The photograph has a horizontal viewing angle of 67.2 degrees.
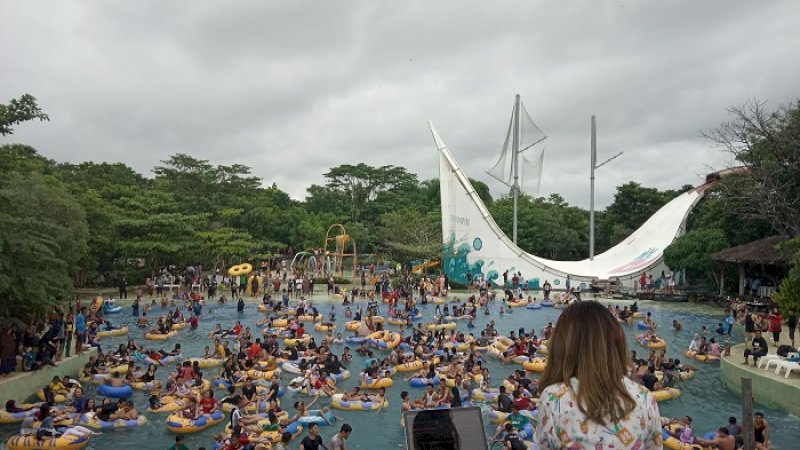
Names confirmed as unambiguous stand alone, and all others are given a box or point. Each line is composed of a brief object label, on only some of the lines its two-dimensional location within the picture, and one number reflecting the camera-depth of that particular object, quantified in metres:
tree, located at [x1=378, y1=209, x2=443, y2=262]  43.34
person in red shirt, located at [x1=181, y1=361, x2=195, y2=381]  16.41
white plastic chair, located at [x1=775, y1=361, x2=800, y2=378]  15.67
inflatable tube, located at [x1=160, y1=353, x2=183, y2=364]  20.03
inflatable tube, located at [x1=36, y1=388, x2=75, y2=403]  15.06
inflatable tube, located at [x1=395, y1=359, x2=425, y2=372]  19.14
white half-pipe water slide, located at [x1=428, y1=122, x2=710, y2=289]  41.50
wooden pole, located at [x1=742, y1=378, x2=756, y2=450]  8.85
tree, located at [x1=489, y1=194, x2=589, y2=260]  53.69
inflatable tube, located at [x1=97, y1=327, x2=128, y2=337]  24.48
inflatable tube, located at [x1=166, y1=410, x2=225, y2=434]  13.79
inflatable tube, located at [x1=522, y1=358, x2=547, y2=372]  19.23
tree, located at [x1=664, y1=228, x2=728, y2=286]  34.88
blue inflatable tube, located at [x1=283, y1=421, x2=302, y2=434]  13.40
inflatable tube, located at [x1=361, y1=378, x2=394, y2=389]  17.33
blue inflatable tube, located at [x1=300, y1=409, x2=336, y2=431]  14.11
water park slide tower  41.66
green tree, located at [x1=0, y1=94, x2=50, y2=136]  15.39
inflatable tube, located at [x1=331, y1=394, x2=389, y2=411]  15.52
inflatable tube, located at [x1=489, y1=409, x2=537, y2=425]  13.72
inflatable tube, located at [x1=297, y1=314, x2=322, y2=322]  27.55
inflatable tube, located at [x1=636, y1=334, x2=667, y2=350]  23.34
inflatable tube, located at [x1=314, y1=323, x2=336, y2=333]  25.28
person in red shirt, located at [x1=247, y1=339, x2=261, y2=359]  19.06
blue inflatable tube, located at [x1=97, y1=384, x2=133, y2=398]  16.42
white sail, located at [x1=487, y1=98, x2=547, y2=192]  46.81
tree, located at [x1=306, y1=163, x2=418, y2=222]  67.75
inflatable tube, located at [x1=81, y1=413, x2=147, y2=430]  13.73
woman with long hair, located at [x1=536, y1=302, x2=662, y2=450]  2.29
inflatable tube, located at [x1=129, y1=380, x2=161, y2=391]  17.08
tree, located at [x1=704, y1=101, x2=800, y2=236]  28.38
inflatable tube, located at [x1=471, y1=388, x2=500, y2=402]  16.00
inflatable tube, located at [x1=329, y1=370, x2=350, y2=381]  17.92
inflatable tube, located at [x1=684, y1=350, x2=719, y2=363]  20.91
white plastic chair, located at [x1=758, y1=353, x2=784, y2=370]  16.76
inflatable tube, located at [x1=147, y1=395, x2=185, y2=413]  15.12
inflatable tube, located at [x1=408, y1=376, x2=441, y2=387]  17.65
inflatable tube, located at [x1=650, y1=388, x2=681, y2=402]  16.73
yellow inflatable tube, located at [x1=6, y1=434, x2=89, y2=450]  11.94
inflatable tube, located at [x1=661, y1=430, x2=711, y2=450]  11.98
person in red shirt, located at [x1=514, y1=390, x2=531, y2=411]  14.20
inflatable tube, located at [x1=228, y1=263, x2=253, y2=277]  36.31
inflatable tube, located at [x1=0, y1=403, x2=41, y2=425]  13.66
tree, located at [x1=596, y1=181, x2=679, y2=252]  56.06
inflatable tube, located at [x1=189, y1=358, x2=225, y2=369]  19.81
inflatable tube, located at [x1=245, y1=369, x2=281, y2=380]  17.30
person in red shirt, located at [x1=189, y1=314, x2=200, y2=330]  25.91
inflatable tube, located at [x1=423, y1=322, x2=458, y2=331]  26.16
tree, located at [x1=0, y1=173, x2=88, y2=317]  14.23
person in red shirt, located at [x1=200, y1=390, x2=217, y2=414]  14.36
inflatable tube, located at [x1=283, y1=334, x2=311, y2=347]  22.34
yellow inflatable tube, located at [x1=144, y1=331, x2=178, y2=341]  24.02
